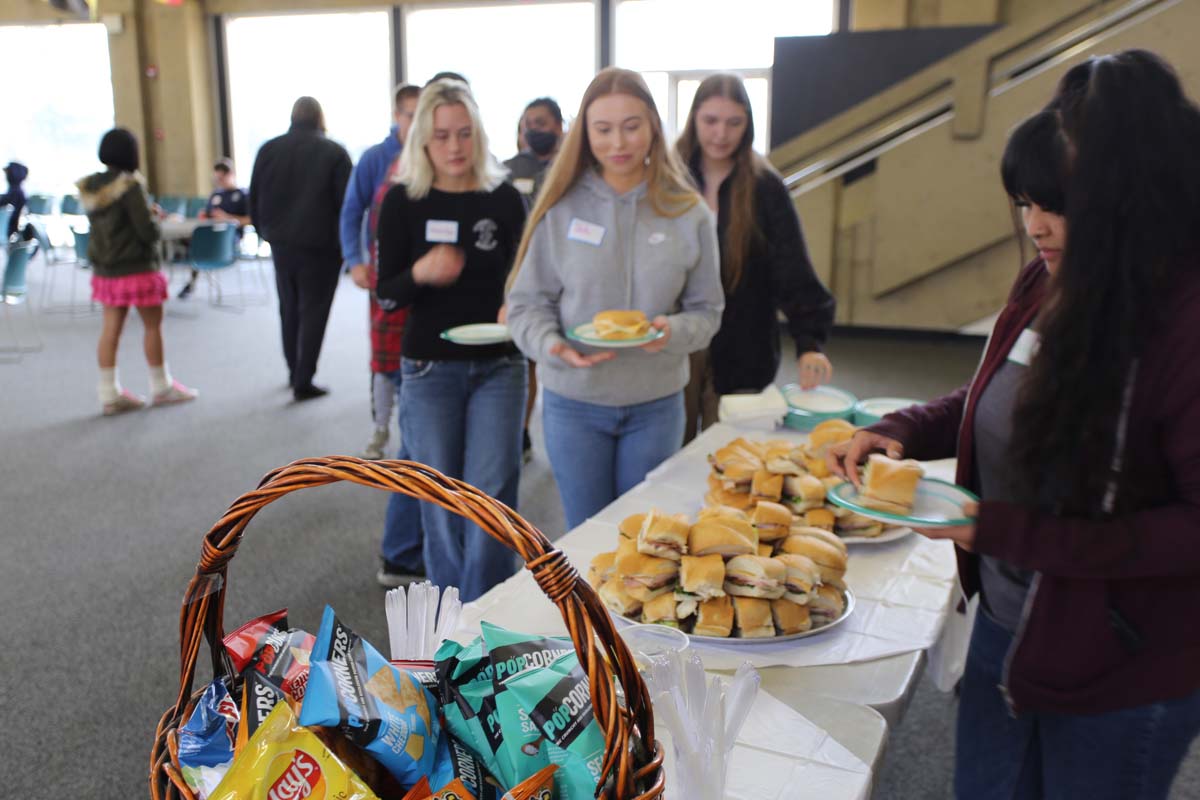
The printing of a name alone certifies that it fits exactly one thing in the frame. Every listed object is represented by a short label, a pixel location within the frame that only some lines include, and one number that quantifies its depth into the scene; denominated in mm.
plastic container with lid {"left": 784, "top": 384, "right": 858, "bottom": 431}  2090
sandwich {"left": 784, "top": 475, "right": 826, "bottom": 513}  1489
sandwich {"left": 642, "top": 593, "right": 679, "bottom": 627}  1158
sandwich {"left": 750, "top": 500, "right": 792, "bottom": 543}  1295
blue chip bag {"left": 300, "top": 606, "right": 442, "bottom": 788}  683
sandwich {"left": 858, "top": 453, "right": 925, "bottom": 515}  1112
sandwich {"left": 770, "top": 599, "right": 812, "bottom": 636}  1179
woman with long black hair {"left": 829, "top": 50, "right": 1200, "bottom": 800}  888
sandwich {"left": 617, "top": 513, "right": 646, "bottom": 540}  1290
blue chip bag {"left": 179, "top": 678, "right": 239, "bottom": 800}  725
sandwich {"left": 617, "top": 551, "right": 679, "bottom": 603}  1179
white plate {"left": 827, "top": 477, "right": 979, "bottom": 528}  1014
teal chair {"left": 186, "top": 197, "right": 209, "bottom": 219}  10078
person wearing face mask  3934
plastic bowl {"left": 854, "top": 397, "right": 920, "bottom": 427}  2070
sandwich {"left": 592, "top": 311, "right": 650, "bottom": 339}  1761
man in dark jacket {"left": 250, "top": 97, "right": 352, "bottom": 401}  4625
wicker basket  664
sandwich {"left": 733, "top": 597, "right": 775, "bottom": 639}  1157
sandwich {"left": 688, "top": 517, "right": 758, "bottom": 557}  1173
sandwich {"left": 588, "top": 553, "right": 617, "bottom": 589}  1256
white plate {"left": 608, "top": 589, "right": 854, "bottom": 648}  1150
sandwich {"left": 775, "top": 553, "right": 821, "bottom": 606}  1189
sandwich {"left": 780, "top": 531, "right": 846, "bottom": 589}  1248
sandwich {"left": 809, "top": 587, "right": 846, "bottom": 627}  1225
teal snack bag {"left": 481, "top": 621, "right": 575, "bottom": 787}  734
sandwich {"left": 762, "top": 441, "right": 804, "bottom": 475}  1537
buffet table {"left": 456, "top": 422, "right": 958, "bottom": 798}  1097
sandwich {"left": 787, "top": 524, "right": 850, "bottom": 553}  1314
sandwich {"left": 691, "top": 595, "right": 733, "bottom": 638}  1149
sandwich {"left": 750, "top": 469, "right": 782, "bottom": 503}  1499
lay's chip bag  664
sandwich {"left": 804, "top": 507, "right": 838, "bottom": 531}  1472
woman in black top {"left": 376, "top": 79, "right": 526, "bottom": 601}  2164
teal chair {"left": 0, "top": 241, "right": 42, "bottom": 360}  5398
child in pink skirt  4469
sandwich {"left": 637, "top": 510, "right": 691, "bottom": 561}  1185
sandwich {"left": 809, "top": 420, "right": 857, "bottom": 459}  1709
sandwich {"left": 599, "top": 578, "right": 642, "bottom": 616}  1187
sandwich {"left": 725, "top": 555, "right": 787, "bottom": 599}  1154
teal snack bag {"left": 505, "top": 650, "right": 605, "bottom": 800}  718
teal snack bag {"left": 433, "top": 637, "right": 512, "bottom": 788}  763
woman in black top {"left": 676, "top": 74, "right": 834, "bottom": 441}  2410
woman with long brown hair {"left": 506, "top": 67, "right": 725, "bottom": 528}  1897
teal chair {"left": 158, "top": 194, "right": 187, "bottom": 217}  10164
